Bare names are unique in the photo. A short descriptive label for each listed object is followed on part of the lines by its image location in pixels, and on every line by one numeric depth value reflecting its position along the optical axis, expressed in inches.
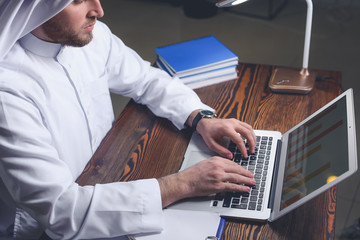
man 43.9
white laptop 42.7
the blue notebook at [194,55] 68.8
